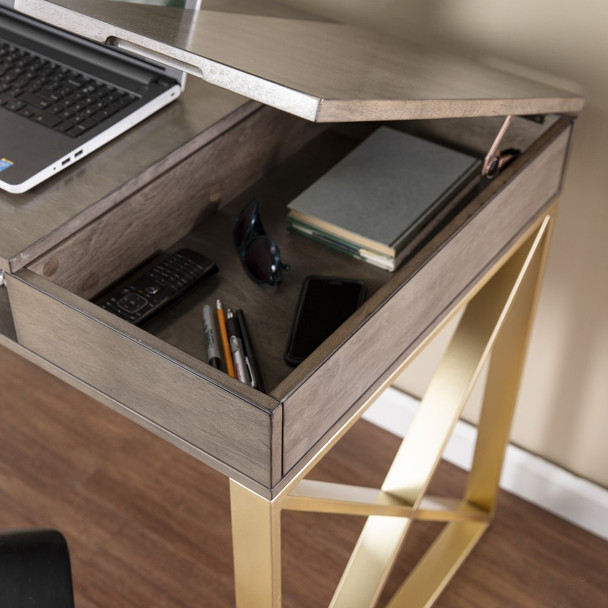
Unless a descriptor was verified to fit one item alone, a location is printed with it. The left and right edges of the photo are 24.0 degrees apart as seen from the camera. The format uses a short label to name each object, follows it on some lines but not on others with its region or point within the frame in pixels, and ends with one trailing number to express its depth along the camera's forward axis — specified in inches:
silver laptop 63.0
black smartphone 61.6
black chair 59.7
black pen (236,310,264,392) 59.8
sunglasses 64.1
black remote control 62.3
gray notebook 65.8
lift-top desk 56.0
